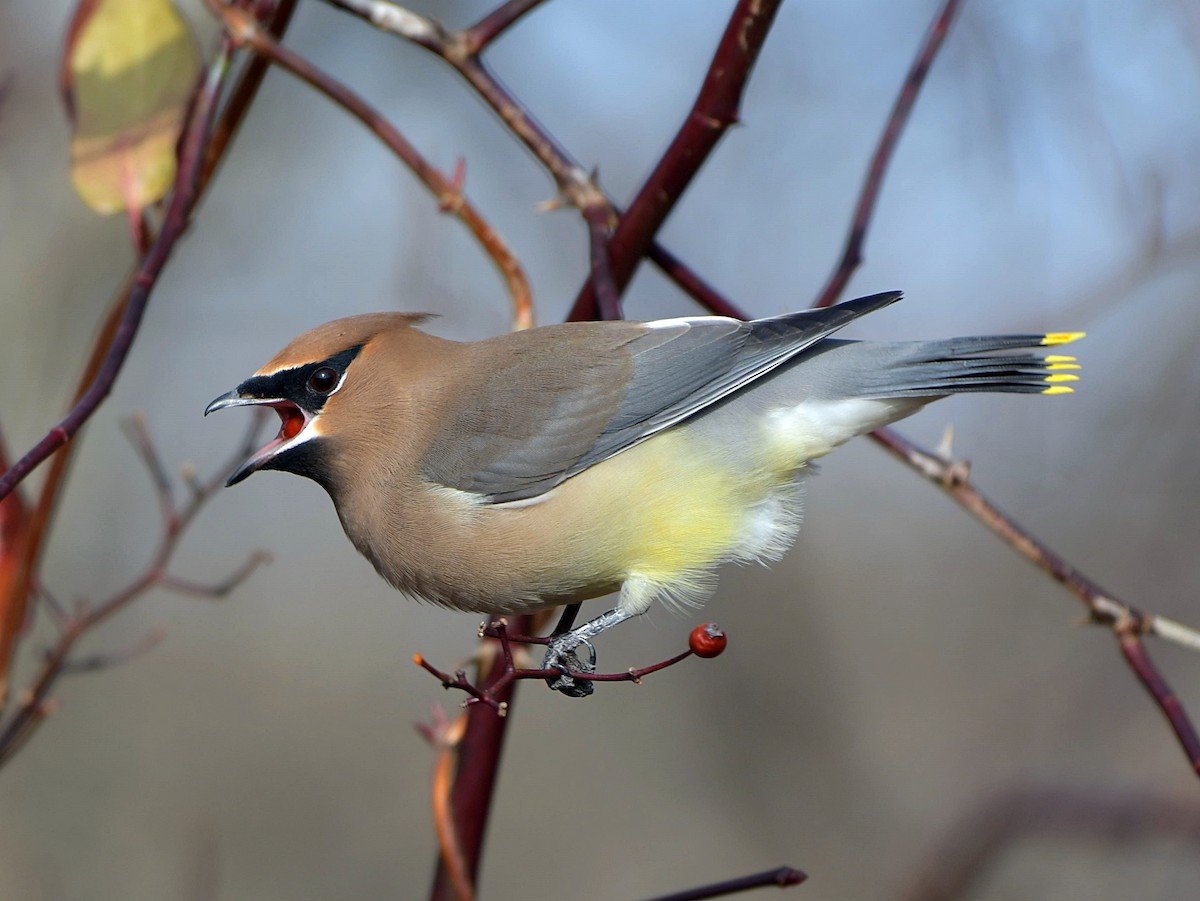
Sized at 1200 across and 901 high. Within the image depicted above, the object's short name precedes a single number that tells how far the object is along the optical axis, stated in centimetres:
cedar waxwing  507
